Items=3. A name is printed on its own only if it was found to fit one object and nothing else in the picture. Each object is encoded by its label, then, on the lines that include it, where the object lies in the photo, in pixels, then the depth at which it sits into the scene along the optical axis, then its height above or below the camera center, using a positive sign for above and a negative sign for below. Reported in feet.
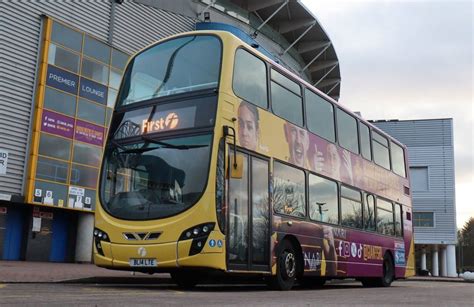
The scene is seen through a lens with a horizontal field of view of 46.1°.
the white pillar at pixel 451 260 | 170.19 +3.13
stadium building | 72.79 +21.05
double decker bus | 29.50 +5.40
